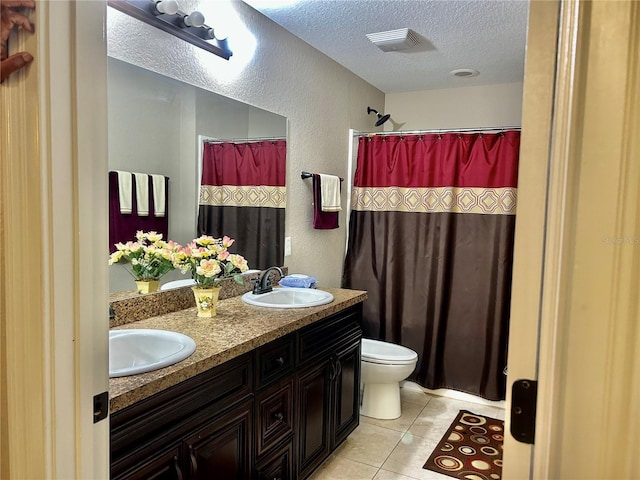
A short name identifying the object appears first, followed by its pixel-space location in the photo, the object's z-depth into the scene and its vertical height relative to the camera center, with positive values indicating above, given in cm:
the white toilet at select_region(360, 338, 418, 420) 292 -103
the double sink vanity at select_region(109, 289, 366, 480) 131 -67
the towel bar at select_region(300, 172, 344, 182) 297 +22
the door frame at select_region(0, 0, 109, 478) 84 -7
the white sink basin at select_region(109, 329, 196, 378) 159 -48
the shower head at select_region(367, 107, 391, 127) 382 +77
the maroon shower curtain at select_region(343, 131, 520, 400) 325 -26
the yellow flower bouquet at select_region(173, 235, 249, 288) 199 -24
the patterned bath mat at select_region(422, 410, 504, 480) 248 -134
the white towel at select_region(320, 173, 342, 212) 307 +12
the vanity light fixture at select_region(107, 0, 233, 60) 181 +76
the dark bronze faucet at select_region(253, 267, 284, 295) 246 -40
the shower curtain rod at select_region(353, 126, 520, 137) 320 +59
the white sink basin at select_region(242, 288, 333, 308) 237 -46
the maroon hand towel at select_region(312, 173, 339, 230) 302 -2
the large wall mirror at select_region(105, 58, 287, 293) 185 +34
